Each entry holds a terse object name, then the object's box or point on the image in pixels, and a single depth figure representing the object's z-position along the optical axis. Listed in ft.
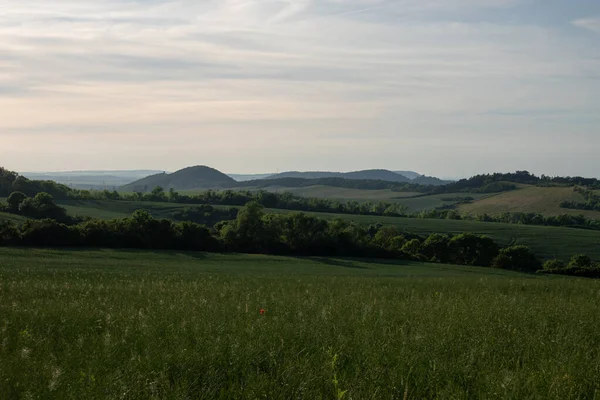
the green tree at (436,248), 242.37
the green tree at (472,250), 234.58
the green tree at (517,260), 225.56
